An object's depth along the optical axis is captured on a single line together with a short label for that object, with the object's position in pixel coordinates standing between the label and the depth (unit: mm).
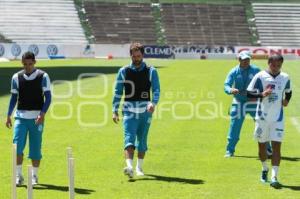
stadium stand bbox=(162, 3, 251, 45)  83688
